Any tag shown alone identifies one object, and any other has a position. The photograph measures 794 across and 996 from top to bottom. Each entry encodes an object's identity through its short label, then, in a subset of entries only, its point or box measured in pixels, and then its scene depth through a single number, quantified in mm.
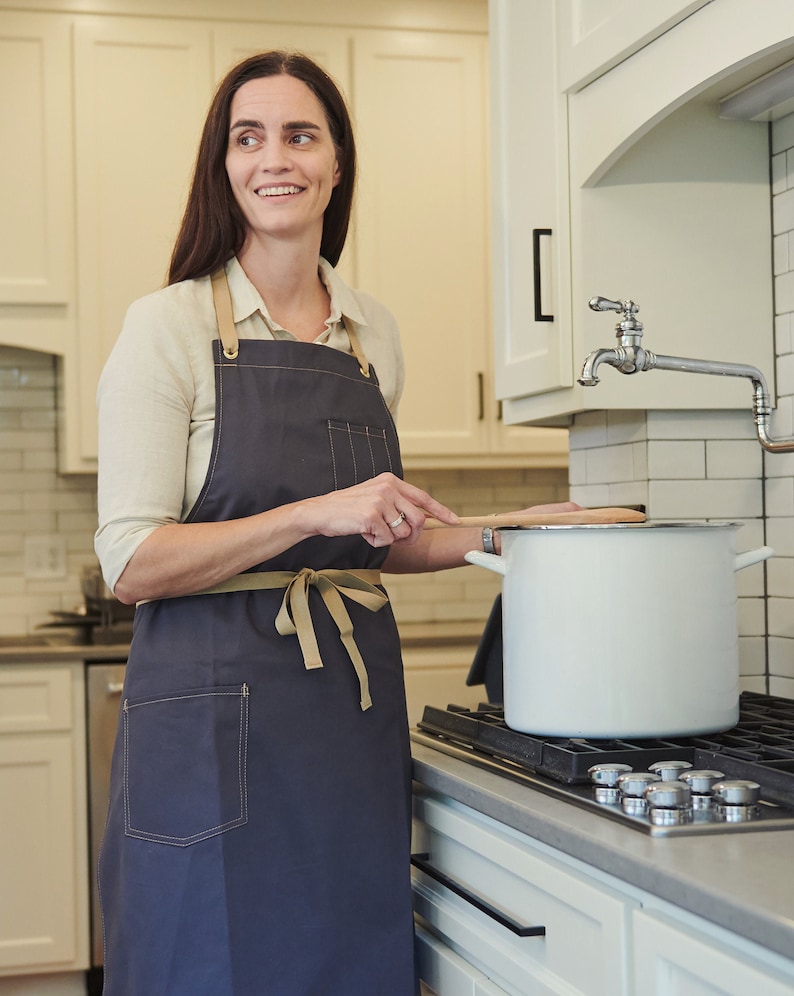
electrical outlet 3752
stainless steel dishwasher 3182
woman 1368
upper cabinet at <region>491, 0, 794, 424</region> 1821
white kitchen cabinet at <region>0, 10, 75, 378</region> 3424
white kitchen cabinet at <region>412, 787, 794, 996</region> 878
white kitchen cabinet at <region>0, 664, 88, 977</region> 3178
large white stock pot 1303
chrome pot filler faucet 1473
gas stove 1065
